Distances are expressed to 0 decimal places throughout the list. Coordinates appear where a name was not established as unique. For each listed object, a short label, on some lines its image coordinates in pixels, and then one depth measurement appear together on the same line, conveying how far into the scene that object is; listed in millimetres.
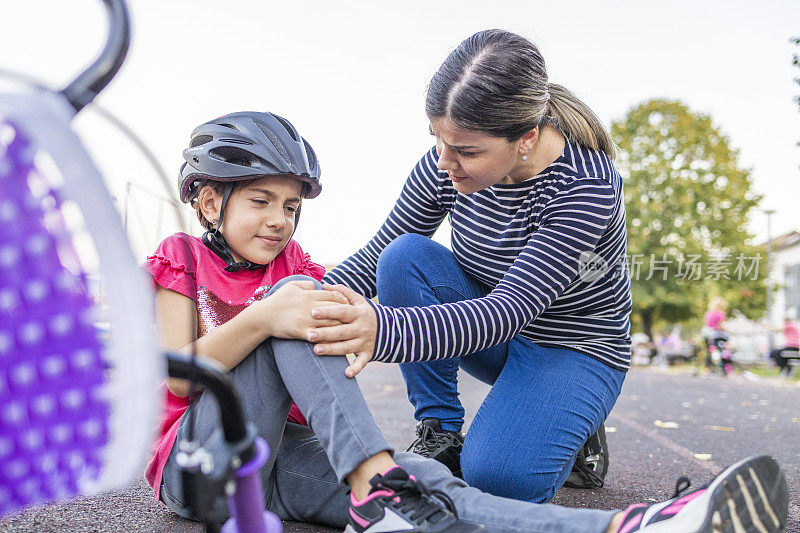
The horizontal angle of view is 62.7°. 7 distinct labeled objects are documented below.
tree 23641
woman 1938
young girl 1346
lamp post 24409
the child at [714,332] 14252
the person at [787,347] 14906
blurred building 37062
